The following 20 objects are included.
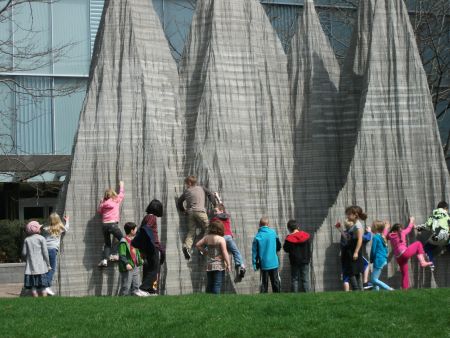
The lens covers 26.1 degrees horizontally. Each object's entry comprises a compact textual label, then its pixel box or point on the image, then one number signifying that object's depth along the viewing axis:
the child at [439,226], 16.89
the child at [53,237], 16.44
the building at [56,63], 32.84
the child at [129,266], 15.29
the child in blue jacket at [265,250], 16.12
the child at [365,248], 16.54
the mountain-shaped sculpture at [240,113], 17.47
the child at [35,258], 15.72
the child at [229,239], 16.02
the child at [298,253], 16.29
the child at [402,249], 16.81
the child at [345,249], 16.25
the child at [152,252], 15.54
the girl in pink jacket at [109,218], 16.58
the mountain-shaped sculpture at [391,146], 17.41
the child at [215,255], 15.42
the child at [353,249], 16.08
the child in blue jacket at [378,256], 16.34
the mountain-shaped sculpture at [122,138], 16.89
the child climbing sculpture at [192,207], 16.75
